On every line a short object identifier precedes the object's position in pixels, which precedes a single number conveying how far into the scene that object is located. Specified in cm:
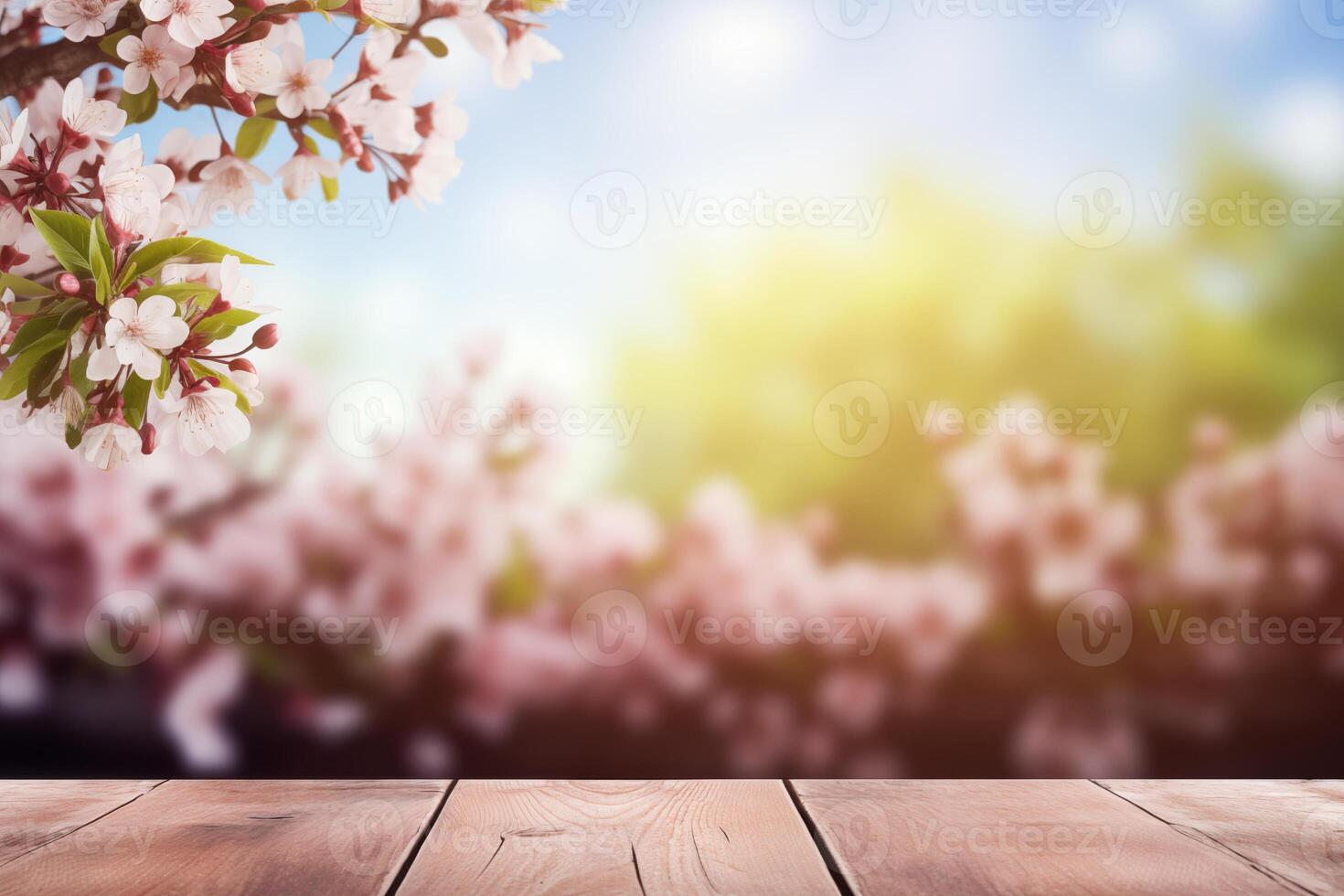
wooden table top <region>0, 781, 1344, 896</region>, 81
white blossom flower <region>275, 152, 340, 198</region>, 102
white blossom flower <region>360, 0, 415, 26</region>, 87
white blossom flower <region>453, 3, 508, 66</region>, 104
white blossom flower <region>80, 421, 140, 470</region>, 79
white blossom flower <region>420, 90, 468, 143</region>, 105
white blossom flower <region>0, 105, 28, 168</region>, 74
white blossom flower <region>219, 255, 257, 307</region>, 83
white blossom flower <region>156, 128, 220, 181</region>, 99
